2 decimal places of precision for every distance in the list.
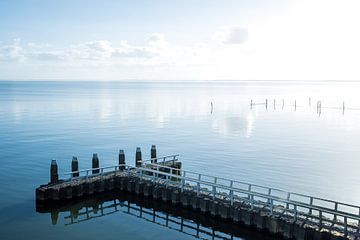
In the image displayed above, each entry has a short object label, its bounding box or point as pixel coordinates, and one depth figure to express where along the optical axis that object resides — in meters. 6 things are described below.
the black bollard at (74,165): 34.75
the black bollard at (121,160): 37.66
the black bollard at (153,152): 41.03
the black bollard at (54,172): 31.78
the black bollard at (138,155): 39.34
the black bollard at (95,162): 36.56
